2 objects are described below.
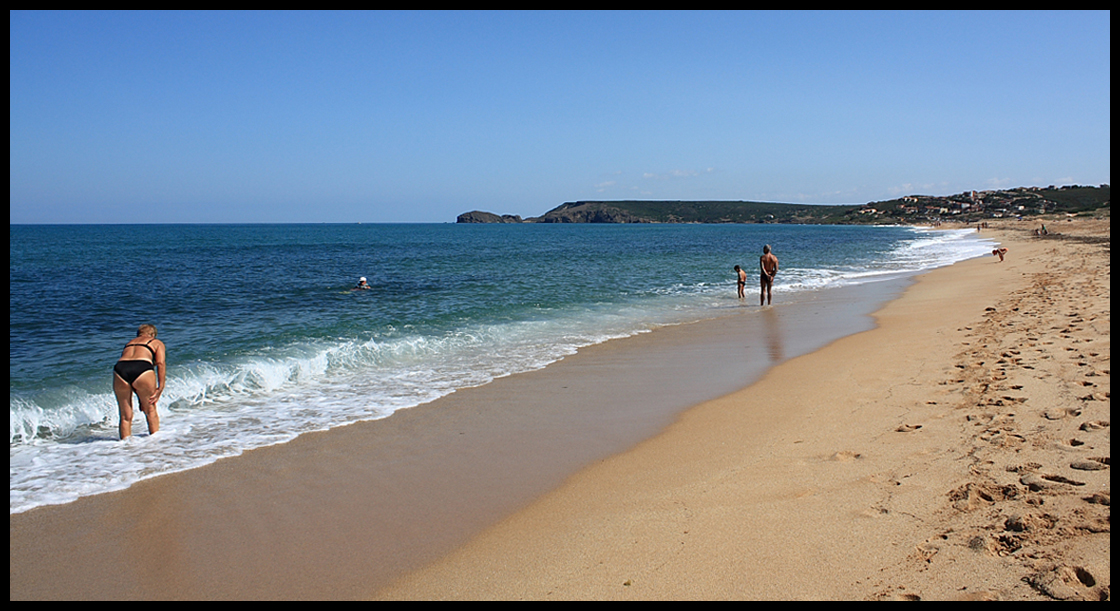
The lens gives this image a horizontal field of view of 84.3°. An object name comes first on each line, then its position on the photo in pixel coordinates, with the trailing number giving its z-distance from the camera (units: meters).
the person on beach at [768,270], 16.39
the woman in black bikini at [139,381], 6.51
